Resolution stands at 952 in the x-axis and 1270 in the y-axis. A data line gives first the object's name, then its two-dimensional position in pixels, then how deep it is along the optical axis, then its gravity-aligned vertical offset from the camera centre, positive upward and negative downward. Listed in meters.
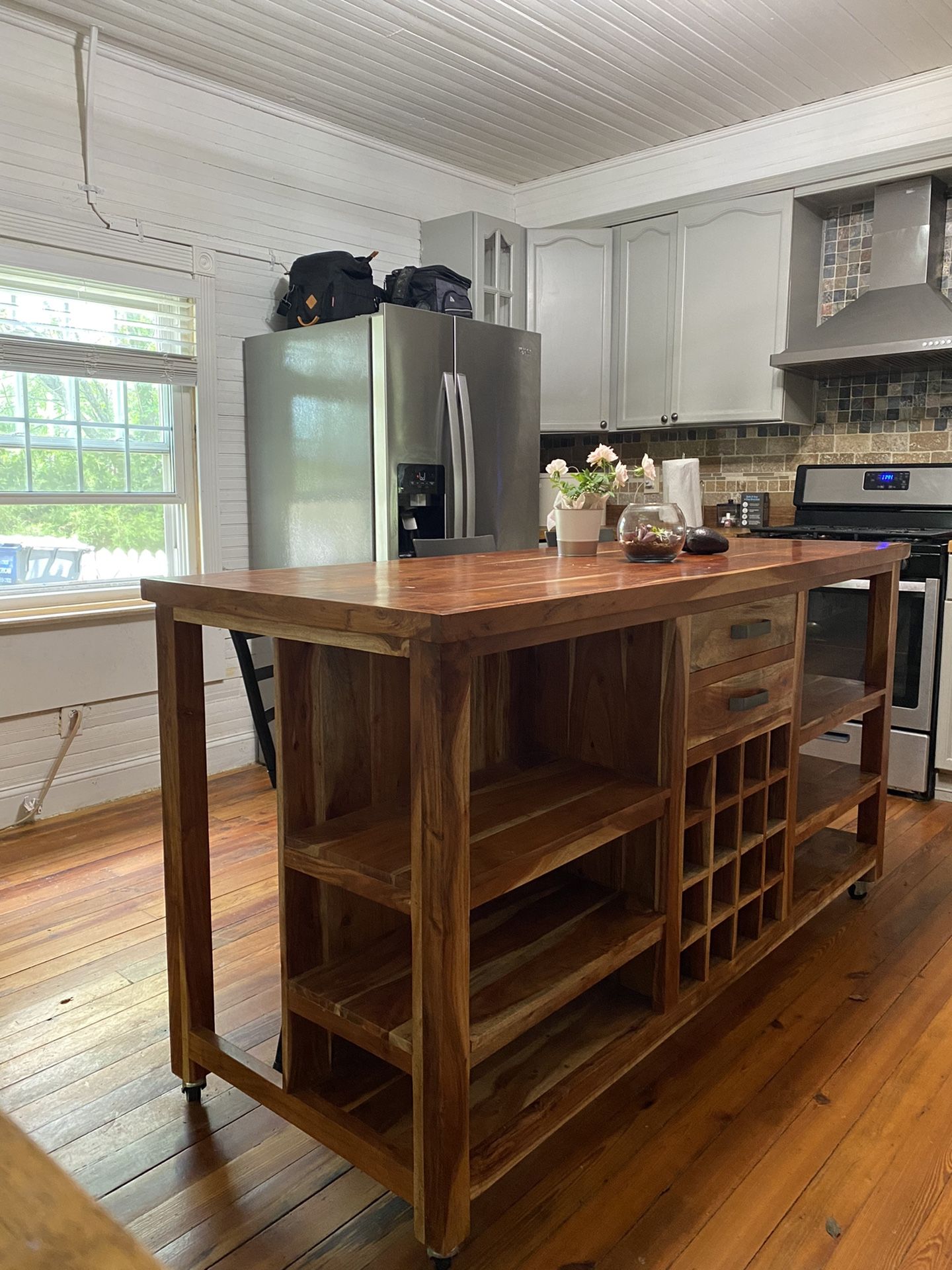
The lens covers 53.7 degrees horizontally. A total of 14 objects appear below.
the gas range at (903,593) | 3.49 -0.35
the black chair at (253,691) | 2.10 -0.44
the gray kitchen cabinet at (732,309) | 4.10 +0.86
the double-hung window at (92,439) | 3.30 +0.22
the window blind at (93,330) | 3.22 +0.62
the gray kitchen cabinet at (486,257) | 4.45 +1.17
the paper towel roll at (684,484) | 3.61 +0.06
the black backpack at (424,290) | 3.84 +0.86
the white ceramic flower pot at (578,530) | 2.21 -0.07
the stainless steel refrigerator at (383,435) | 3.52 +0.26
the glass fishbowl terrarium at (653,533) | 2.06 -0.07
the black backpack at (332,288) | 3.73 +0.84
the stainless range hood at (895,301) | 3.67 +0.80
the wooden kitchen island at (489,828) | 1.31 -0.55
